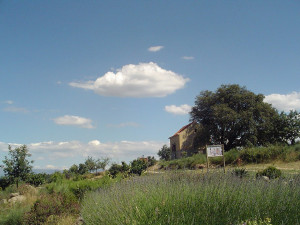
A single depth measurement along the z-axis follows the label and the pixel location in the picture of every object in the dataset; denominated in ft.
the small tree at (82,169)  90.68
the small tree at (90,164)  91.09
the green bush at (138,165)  58.29
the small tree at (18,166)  59.98
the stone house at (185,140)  135.44
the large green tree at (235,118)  112.78
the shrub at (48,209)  24.04
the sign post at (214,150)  41.39
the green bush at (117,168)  56.70
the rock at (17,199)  40.23
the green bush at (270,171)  34.33
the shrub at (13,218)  26.40
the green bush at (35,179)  62.28
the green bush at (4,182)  60.86
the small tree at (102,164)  92.68
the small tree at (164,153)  153.91
